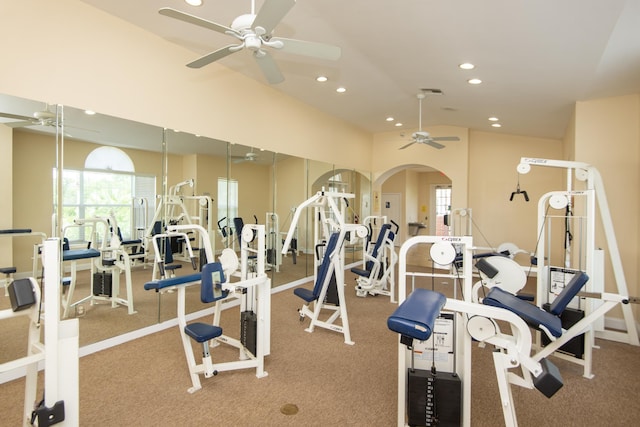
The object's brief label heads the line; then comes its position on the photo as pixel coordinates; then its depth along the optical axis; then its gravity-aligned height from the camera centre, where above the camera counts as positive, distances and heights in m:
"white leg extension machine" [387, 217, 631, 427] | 1.58 -0.62
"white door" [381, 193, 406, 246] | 11.45 +0.08
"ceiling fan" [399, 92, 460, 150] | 5.25 +1.12
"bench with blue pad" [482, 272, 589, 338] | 1.95 -0.58
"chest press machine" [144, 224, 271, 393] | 2.49 -0.75
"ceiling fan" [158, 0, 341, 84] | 1.88 +1.09
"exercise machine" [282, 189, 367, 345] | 3.32 -0.61
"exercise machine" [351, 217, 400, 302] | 4.82 -0.86
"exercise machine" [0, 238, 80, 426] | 1.29 -0.54
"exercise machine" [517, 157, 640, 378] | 2.89 -0.53
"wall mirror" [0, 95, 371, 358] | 2.72 +0.23
